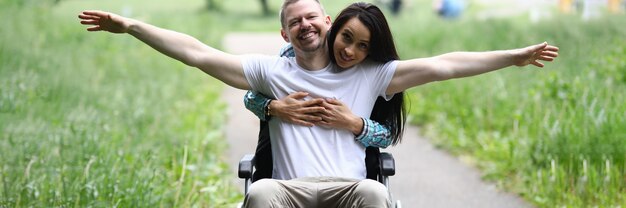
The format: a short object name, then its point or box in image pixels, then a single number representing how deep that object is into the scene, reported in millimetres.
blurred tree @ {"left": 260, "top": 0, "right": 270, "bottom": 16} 32188
